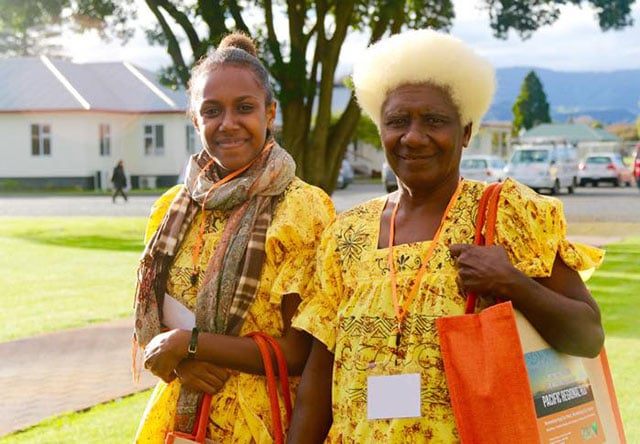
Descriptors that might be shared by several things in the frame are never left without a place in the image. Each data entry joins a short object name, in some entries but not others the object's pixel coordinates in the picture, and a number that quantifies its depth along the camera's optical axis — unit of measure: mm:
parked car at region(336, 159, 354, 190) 41688
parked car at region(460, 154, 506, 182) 36325
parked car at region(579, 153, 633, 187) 44719
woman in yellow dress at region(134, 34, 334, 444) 3004
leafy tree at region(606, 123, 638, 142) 136000
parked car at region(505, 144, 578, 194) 34938
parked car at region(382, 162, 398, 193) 35094
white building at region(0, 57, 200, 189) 47500
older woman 2578
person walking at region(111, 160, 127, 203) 35594
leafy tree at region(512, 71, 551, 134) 121000
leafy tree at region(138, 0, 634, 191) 16531
